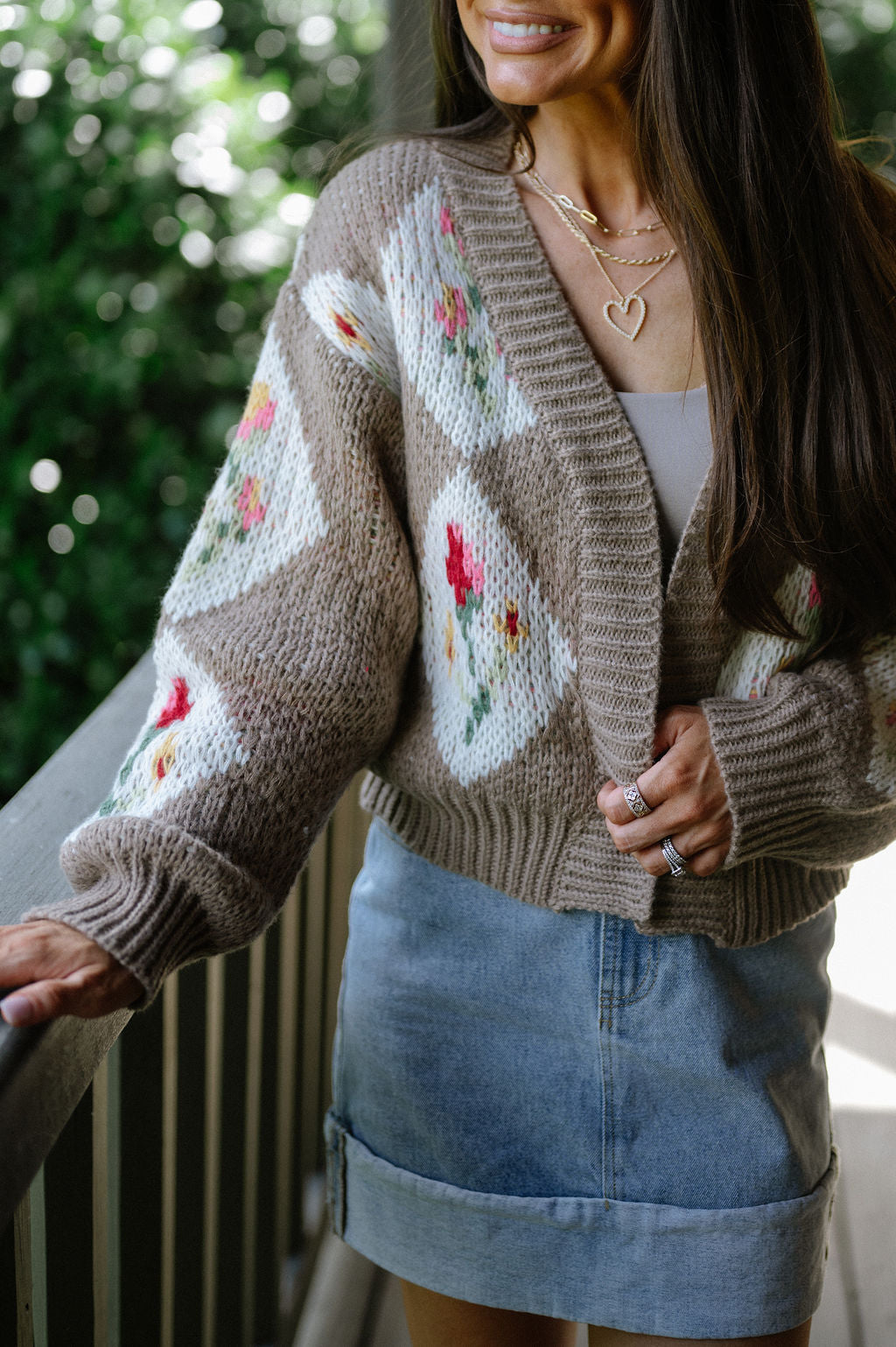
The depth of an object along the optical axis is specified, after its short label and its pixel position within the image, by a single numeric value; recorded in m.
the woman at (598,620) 0.98
